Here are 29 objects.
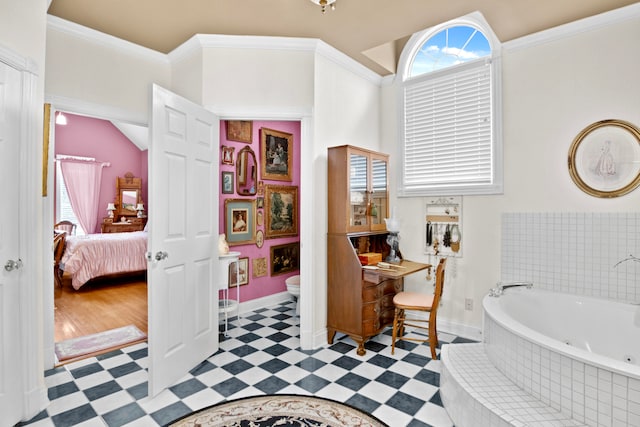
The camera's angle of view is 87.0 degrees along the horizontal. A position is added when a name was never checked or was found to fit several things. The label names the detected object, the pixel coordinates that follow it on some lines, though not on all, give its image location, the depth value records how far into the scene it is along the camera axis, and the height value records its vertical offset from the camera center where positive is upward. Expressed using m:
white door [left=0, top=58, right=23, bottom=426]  1.96 -0.19
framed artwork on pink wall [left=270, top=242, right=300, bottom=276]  4.60 -0.59
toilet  4.01 -0.84
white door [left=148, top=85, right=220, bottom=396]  2.38 -0.17
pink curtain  7.39 +0.65
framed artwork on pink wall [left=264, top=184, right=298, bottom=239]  4.50 +0.08
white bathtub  1.52 -0.79
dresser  7.68 -0.20
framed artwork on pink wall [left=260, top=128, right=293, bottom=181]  4.38 +0.83
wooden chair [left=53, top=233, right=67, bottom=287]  5.44 -0.56
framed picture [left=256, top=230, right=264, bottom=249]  4.38 -0.29
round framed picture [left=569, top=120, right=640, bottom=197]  2.62 +0.47
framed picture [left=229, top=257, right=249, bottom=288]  4.07 -0.69
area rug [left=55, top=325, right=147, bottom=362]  3.06 -1.23
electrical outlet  3.40 -0.89
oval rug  2.04 -1.25
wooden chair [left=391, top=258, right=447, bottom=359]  2.89 -0.78
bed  5.23 -0.65
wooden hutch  3.07 -0.41
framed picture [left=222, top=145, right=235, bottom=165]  3.98 +0.73
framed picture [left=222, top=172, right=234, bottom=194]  4.01 +0.40
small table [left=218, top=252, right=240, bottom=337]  3.47 -0.64
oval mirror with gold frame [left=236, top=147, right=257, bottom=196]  4.14 +0.55
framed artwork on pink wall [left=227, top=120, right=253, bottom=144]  4.03 +1.05
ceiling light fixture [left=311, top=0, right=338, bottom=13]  2.35 +1.51
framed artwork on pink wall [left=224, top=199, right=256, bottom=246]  4.04 -0.06
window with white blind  3.27 +1.10
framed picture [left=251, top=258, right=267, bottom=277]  4.35 -0.66
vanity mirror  8.09 +0.54
